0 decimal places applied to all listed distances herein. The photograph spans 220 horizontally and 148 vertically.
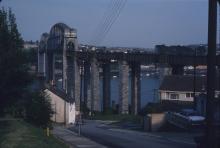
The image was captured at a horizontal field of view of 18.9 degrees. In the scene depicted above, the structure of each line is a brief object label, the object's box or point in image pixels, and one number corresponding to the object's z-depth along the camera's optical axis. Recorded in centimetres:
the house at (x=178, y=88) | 8750
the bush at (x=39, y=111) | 4591
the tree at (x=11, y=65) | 3187
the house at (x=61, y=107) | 7294
